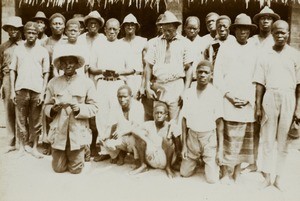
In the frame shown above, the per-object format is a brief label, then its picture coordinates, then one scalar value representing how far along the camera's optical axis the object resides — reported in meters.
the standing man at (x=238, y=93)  3.73
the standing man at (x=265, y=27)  4.19
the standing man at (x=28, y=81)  4.52
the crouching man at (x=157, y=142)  3.97
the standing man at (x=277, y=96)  3.54
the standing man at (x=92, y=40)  4.55
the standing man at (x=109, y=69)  4.39
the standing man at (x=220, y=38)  4.07
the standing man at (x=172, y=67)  4.18
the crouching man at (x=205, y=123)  3.74
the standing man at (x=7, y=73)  4.62
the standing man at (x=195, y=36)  4.48
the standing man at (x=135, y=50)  4.70
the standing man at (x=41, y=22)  4.92
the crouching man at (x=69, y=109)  3.88
